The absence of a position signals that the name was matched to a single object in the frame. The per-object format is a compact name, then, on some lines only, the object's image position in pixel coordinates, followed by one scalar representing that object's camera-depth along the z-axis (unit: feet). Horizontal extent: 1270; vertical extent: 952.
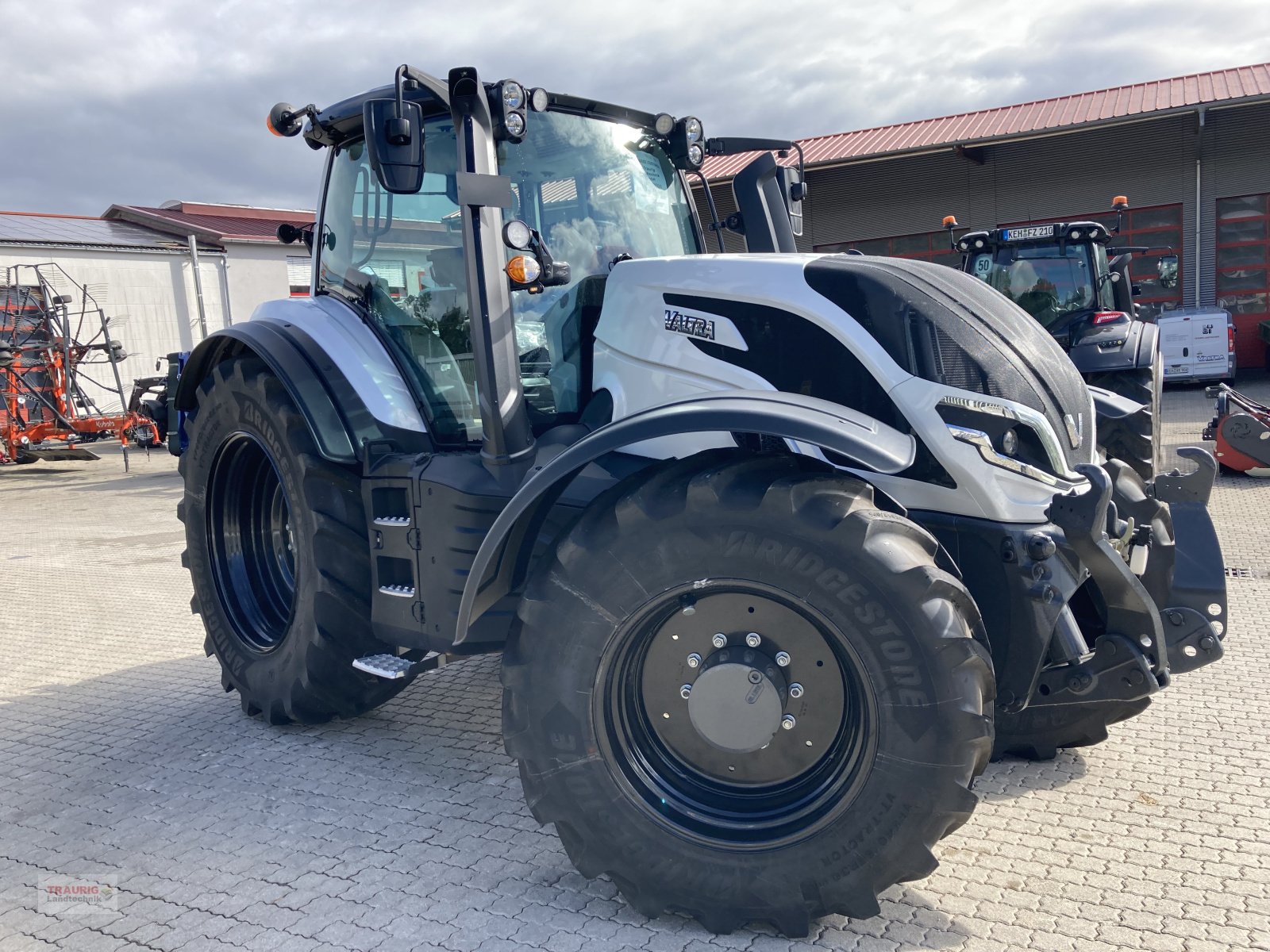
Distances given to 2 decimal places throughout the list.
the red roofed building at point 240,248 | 84.94
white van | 59.57
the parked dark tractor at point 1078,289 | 28.94
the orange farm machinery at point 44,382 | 55.47
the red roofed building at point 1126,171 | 65.16
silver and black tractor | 8.59
